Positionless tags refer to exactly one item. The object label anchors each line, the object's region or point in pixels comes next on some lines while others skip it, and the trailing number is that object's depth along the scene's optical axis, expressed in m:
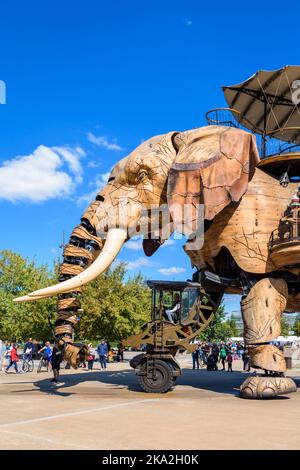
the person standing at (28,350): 21.59
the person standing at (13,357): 20.47
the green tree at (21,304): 32.12
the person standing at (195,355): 23.58
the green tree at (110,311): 30.45
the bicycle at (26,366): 21.23
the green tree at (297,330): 68.87
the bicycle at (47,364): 20.31
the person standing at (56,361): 13.71
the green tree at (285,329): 71.11
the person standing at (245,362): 22.68
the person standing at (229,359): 21.78
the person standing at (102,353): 21.61
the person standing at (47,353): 20.27
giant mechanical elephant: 11.46
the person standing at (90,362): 21.25
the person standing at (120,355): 30.09
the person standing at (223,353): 22.60
